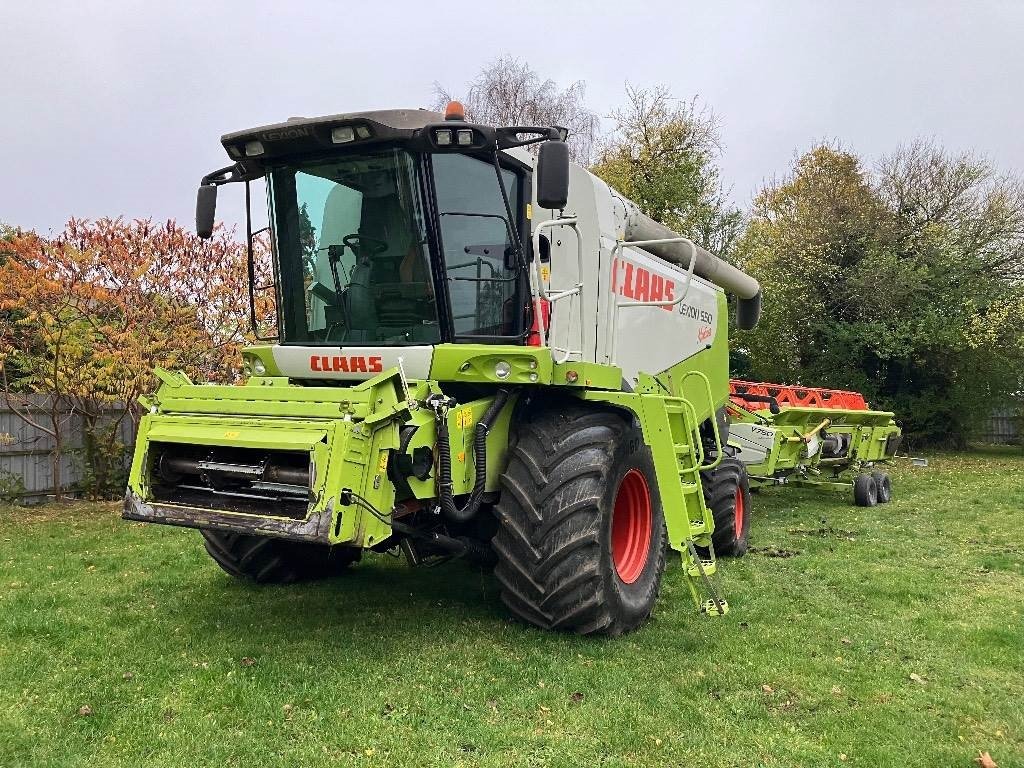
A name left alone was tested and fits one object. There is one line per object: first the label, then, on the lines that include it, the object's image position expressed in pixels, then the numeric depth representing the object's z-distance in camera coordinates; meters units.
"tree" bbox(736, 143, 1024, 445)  19.44
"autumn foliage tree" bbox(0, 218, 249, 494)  9.91
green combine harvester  4.27
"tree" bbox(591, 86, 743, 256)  20.34
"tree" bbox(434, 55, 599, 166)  24.30
